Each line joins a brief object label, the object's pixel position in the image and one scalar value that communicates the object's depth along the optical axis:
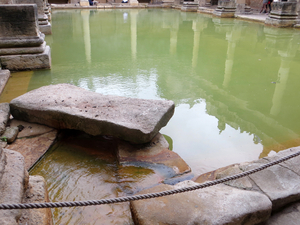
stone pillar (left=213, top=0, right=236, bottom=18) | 14.74
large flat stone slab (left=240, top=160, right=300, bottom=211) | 1.84
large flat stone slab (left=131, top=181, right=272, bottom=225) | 1.60
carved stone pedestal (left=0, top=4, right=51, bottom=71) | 4.78
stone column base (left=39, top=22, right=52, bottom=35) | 8.54
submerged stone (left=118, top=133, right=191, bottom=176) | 2.41
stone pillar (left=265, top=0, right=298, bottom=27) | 11.06
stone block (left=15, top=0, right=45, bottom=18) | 7.69
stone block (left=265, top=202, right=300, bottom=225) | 1.76
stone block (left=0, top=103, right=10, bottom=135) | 2.68
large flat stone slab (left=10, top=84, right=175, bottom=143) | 2.50
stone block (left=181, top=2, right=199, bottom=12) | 18.59
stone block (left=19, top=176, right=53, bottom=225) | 1.56
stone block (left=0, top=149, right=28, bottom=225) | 1.43
